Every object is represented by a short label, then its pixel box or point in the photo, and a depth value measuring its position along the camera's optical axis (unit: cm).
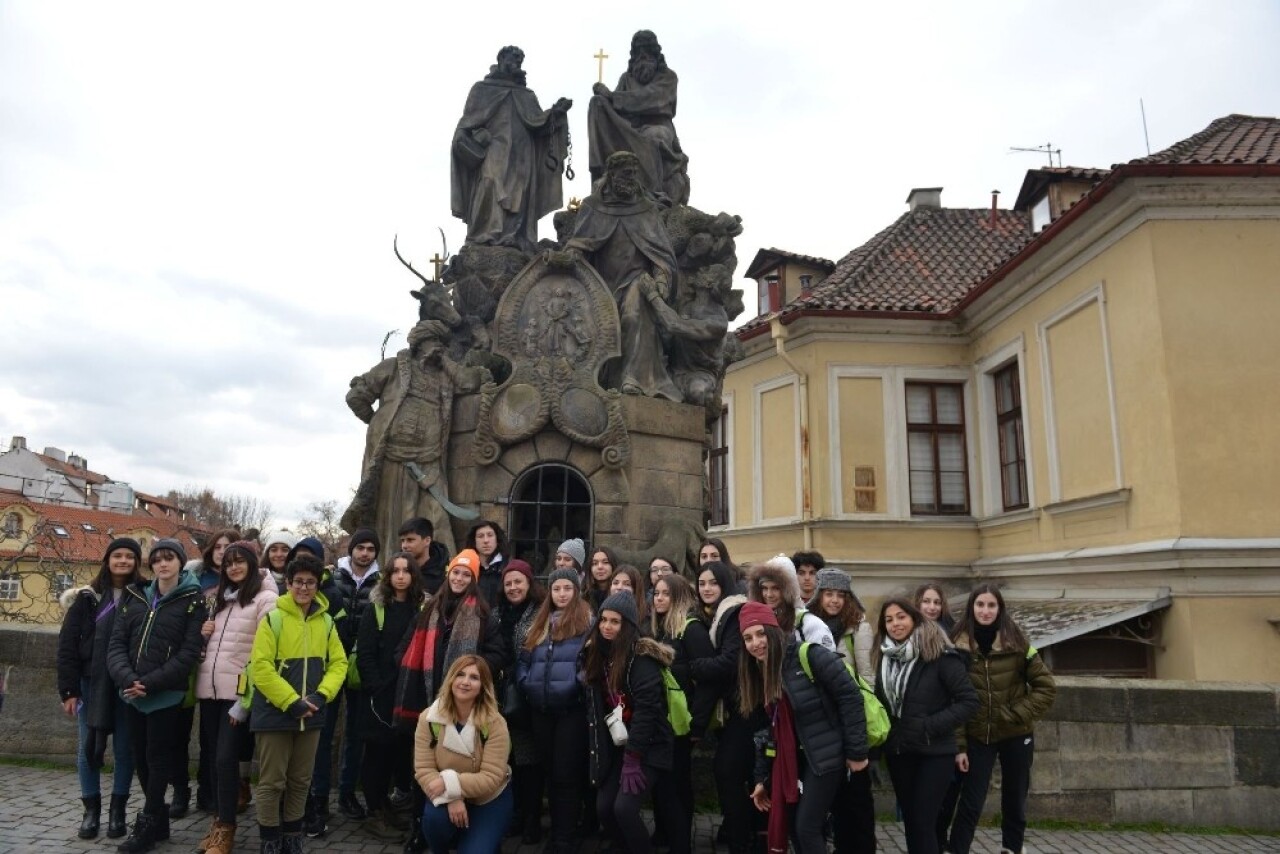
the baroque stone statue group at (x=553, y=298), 803
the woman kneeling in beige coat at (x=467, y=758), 422
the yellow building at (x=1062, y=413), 1108
